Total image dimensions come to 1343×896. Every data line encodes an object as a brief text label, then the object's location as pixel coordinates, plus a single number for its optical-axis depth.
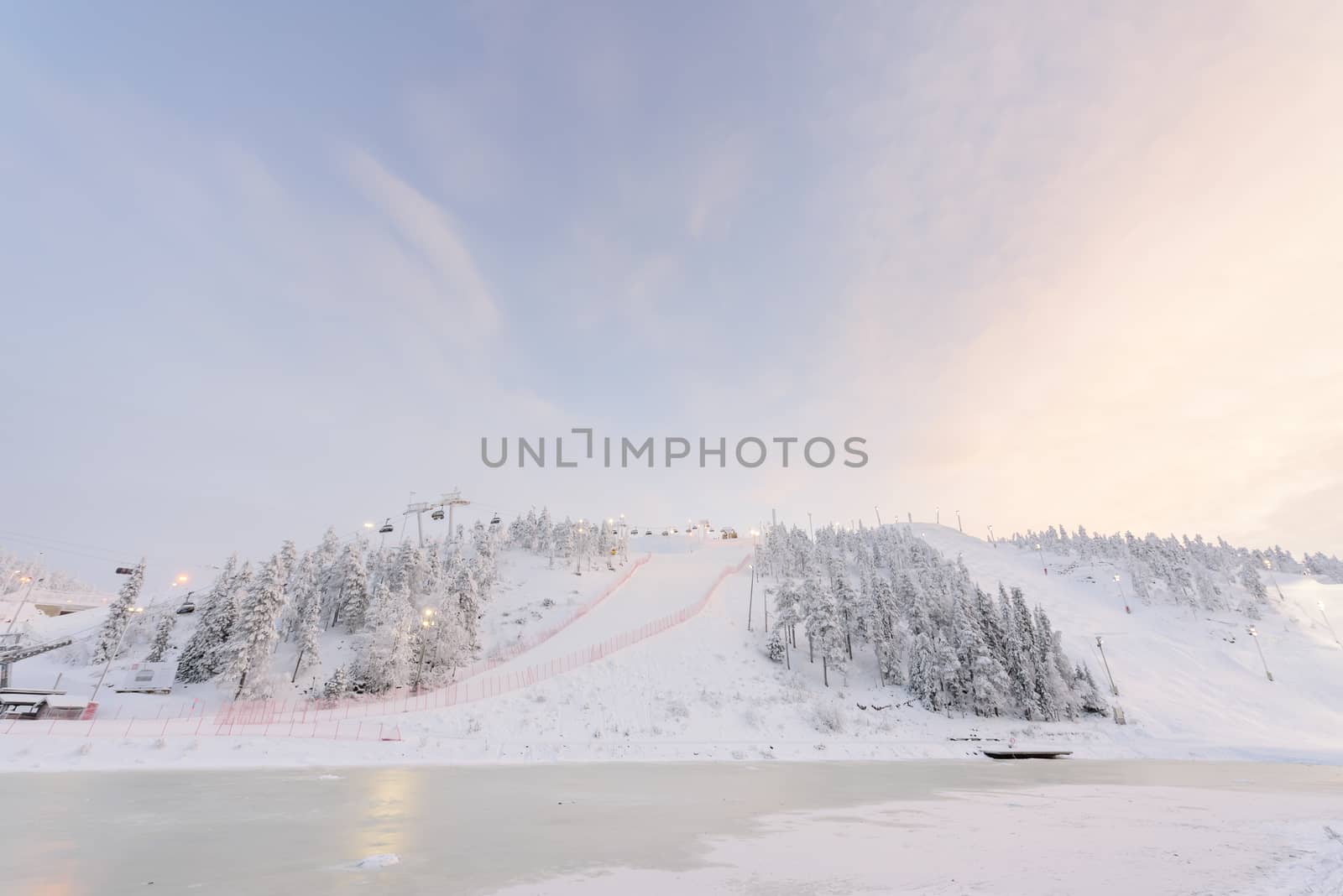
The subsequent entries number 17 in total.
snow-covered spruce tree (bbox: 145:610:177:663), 58.88
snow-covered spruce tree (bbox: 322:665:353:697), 45.19
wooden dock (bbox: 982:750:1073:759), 37.25
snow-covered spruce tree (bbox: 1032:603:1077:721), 50.75
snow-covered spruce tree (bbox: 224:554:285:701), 45.22
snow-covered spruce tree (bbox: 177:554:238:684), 52.81
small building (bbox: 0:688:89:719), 34.41
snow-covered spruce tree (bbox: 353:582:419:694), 46.69
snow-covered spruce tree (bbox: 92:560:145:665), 59.28
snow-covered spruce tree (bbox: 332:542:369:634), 67.81
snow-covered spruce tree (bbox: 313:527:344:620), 71.19
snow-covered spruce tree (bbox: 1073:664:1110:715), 52.00
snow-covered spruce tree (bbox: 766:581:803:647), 62.84
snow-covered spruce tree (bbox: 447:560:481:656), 58.77
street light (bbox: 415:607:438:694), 51.75
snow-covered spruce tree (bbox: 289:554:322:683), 53.94
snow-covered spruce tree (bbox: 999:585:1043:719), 51.47
